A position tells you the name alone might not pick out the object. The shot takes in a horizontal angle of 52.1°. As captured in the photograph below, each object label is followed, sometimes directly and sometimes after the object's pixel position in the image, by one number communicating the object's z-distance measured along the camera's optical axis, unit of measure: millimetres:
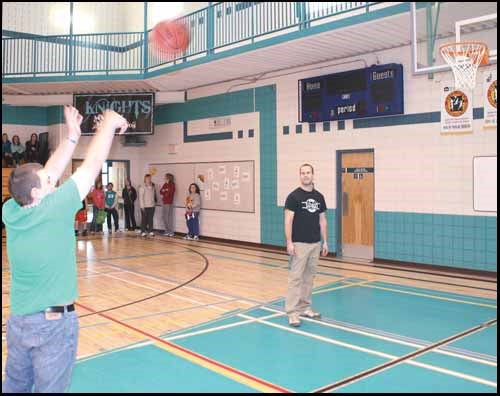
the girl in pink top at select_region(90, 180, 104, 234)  17531
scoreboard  11078
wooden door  11961
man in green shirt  2752
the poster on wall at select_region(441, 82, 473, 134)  10031
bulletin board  14969
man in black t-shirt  6660
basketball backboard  8781
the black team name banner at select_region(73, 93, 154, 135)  16469
